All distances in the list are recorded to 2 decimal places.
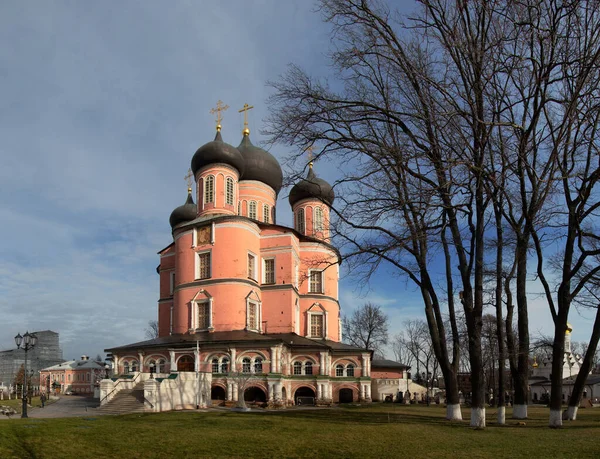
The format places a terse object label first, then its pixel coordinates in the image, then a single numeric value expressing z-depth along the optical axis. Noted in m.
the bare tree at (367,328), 57.50
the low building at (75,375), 61.03
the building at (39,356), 108.06
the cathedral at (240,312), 29.78
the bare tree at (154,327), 70.57
